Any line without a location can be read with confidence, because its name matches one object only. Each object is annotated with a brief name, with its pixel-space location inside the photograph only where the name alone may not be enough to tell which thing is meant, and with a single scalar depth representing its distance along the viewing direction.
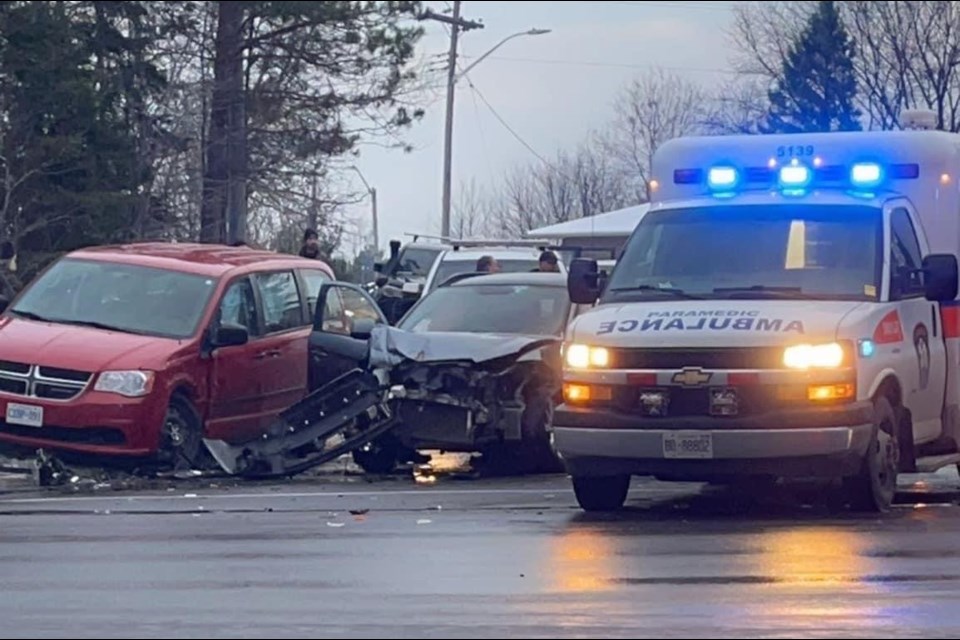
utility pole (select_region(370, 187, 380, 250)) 63.32
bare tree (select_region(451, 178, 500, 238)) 66.69
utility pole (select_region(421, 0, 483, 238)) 45.04
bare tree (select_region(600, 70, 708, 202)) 63.25
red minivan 14.44
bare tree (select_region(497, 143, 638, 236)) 64.25
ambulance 11.34
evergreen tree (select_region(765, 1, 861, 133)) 46.19
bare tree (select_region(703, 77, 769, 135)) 52.50
